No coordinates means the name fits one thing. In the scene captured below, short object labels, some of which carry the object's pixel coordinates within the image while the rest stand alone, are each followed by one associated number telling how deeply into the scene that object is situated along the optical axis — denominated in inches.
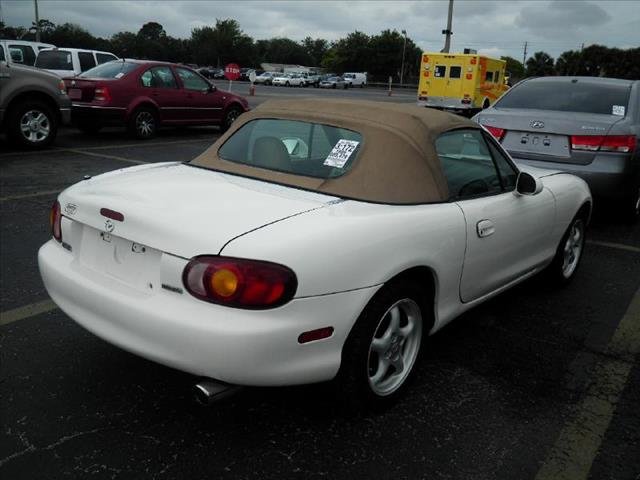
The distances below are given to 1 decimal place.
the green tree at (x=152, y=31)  5374.0
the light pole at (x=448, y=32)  1416.1
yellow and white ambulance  854.5
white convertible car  90.1
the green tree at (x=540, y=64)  2693.4
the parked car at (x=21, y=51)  543.6
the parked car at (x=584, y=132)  238.2
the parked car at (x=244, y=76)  2518.8
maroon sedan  446.9
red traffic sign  883.7
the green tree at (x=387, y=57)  3973.9
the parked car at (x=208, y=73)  2461.4
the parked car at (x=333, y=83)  2252.3
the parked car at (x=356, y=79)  2503.2
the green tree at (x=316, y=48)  5759.8
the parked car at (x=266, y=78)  2265.0
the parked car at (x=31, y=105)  372.2
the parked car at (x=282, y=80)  2167.8
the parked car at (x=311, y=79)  2226.9
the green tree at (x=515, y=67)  4165.6
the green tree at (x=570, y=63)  2696.9
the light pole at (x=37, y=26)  1611.7
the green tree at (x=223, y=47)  4527.6
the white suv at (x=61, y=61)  553.3
